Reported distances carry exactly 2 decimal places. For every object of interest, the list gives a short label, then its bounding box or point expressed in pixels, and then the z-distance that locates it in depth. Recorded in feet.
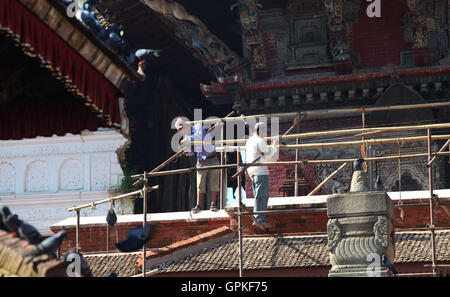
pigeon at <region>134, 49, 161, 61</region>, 73.22
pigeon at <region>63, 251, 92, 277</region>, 41.34
